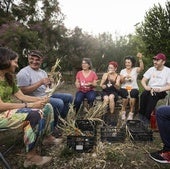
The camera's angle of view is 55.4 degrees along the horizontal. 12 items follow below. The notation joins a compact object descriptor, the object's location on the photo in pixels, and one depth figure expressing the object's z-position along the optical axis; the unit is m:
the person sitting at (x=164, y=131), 2.09
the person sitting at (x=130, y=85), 3.36
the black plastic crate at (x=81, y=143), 2.24
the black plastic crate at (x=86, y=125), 2.68
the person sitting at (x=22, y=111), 1.84
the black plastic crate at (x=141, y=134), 2.52
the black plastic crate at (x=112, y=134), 2.50
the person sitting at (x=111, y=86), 3.38
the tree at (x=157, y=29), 9.37
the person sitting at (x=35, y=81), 2.49
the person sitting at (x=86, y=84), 3.37
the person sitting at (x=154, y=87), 3.06
